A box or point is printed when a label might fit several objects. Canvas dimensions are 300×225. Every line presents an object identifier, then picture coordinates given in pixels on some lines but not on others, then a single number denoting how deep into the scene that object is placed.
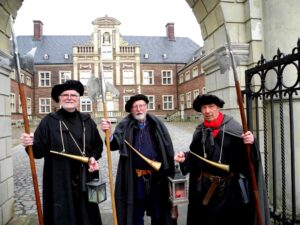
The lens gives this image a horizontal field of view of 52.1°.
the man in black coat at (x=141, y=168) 3.12
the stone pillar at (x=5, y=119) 3.89
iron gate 3.09
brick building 32.84
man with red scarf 2.79
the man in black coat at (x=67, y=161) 2.91
